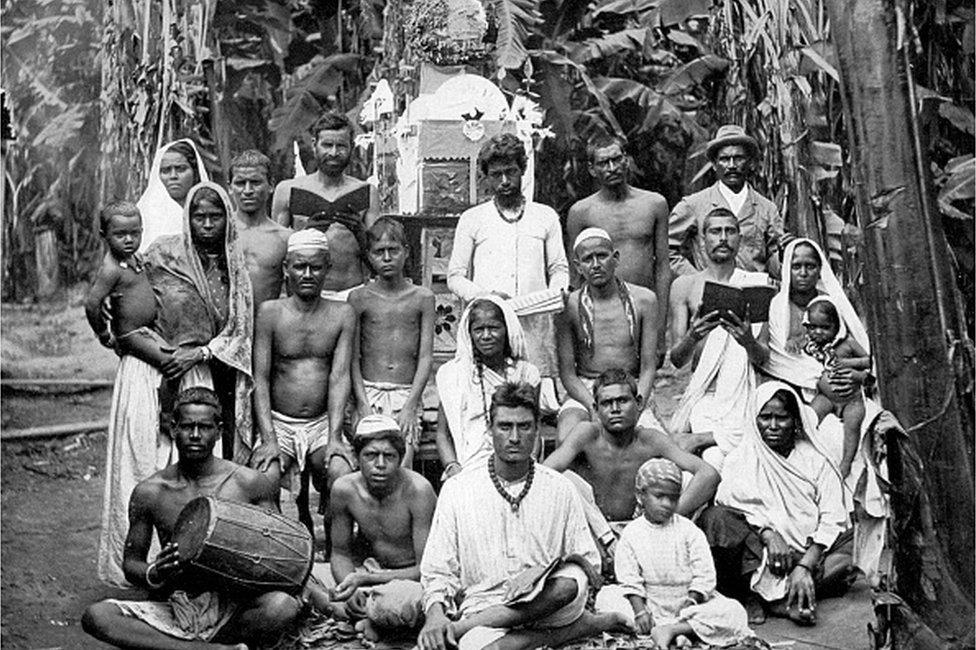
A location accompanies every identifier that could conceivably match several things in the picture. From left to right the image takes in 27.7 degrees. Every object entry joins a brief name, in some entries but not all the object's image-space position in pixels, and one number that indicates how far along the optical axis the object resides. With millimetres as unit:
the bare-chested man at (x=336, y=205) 7703
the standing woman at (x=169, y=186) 7539
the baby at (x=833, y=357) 7477
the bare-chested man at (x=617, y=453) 7062
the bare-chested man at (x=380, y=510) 6820
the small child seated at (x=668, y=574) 6676
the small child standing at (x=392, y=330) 7371
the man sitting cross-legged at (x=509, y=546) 6527
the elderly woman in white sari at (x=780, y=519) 6980
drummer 6543
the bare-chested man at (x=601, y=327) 7395
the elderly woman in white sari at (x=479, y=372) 7004
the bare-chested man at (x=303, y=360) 7207
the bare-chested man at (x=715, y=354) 7406
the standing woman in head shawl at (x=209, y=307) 7152
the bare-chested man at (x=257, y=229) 7477
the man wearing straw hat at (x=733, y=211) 8117
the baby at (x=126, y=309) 7156
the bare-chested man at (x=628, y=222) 7875
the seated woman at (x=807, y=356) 7227
